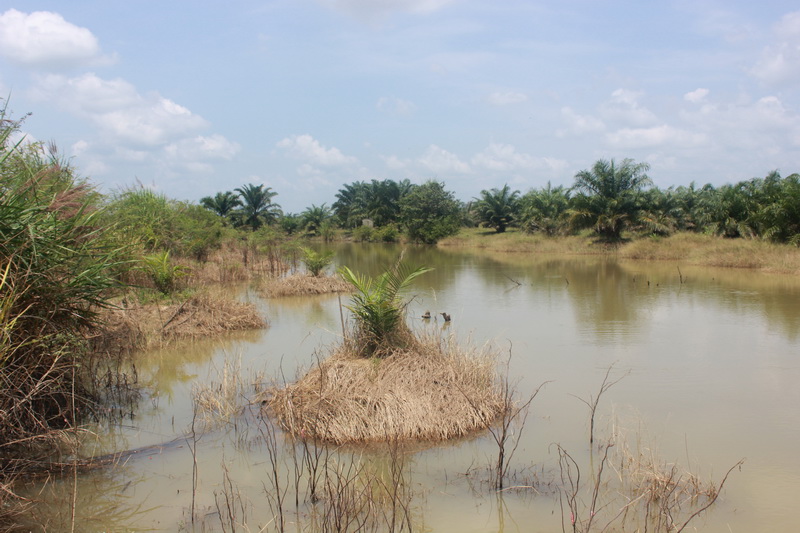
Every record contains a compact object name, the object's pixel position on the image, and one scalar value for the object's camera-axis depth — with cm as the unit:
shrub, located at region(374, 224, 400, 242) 5488
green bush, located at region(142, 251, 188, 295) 1327
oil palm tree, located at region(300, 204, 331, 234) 6038
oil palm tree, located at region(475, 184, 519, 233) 5112
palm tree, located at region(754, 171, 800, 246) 2500
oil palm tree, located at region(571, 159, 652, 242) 3466
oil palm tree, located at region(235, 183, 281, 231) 5241
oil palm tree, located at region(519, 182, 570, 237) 4181
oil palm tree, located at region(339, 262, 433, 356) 779
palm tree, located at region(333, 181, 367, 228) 6075
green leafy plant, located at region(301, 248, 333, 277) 1898
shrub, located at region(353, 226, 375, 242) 5597
